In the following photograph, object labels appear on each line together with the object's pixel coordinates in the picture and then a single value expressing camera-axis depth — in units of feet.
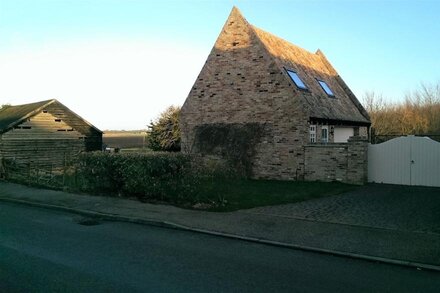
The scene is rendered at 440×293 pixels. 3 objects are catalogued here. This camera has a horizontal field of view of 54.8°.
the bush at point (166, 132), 99.76
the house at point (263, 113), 63.98
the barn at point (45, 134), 93.40
